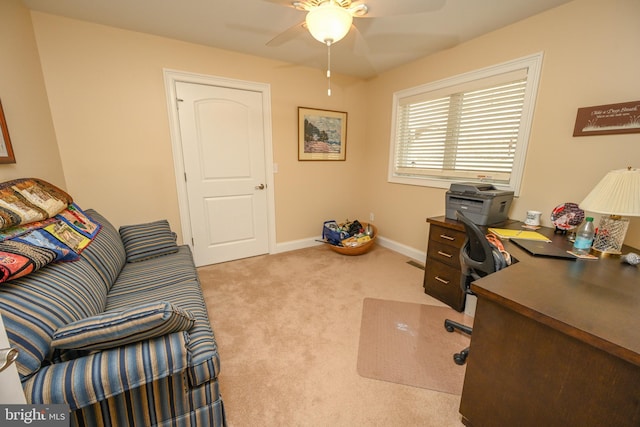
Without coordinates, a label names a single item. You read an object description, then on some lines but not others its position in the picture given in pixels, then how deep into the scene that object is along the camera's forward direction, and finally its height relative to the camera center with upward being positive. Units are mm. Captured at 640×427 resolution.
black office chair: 1361 -567
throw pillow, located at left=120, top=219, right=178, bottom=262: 2055 -695
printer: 1996 -346
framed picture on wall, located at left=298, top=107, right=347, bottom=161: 3205 +306
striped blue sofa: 816 -688
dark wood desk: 775 -642
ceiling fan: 1328 +811
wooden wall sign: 1589 +266
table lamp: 1222 -217
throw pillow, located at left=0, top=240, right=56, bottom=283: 925 -409
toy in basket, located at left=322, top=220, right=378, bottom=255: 3204 -1013
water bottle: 1441 -436
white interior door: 2645 -123
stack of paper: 1681 -508
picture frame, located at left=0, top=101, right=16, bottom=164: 1534 +67
